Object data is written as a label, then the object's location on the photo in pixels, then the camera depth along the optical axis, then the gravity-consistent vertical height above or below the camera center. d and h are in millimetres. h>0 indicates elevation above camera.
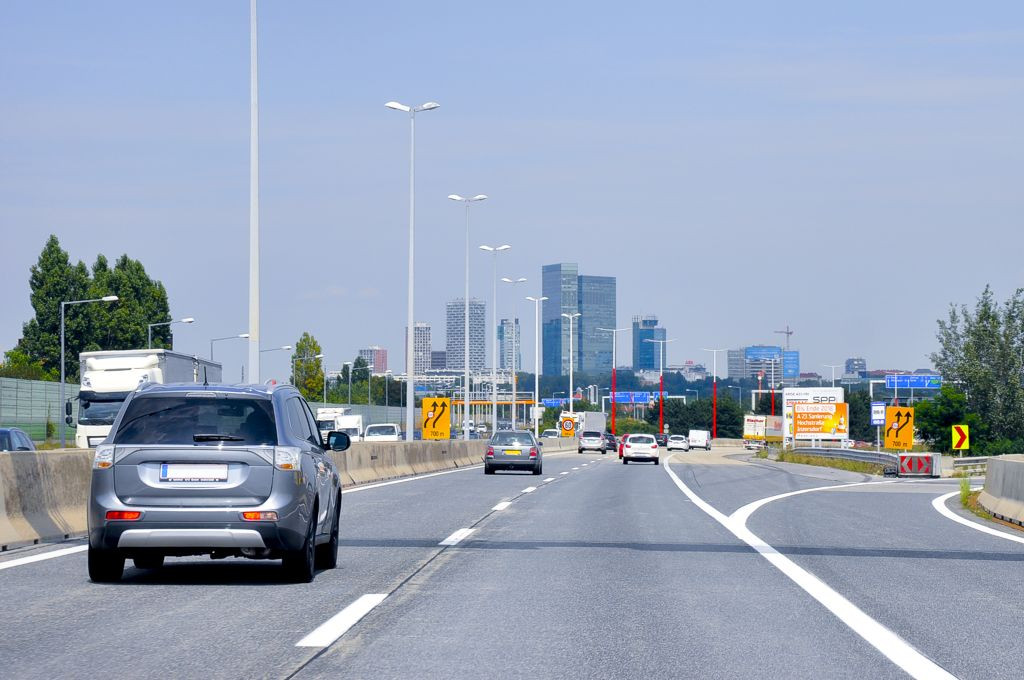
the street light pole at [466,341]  69688 +2512
